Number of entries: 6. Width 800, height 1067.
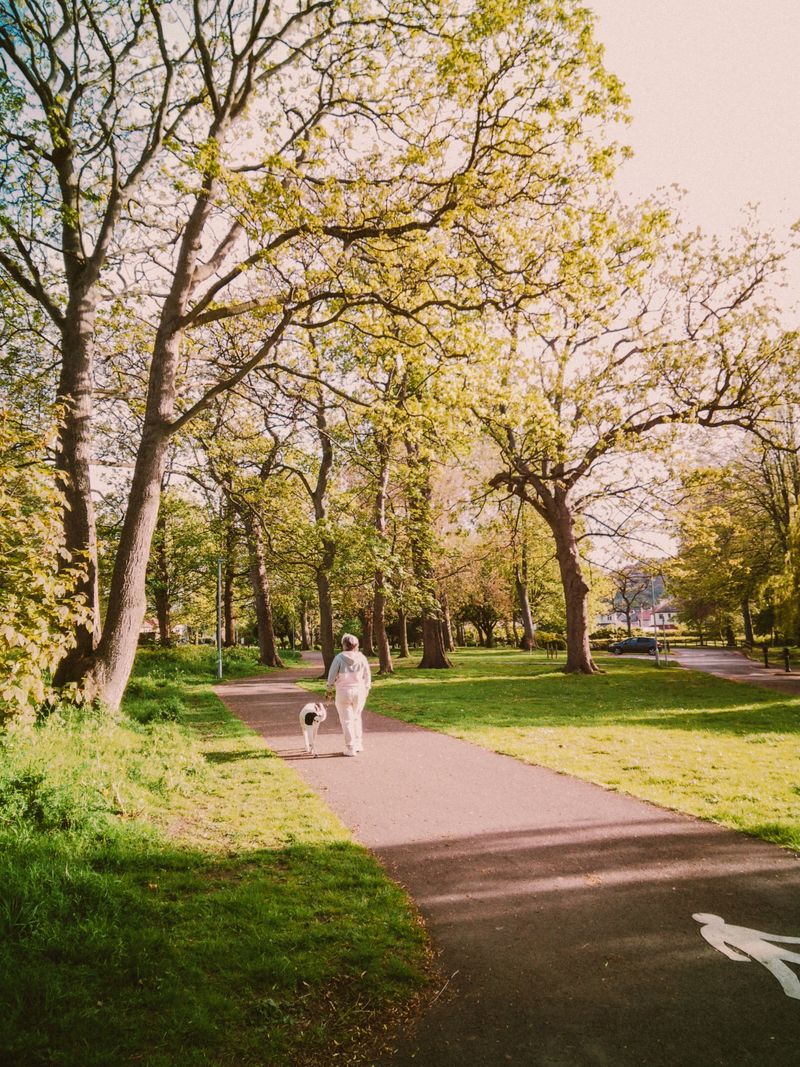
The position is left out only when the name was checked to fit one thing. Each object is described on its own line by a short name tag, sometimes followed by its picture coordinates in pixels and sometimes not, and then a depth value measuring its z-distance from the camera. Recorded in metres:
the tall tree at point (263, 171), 7.82
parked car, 46.31
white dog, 9.19
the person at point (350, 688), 9.18
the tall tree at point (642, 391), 17.66
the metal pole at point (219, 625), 23.48
